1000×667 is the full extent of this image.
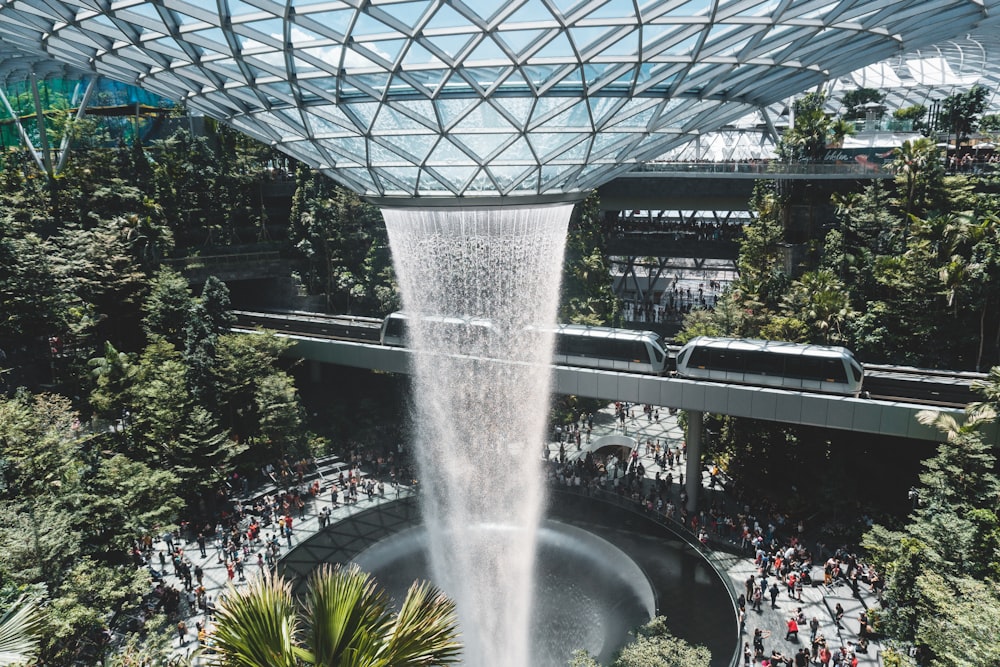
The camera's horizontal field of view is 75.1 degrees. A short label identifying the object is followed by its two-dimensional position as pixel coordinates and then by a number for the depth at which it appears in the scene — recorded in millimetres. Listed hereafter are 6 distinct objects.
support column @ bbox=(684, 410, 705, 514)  37000
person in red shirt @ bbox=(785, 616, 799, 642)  25781
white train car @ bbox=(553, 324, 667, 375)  37188
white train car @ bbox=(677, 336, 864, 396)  32094
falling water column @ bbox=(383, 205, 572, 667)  29750
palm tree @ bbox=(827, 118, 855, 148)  48875
